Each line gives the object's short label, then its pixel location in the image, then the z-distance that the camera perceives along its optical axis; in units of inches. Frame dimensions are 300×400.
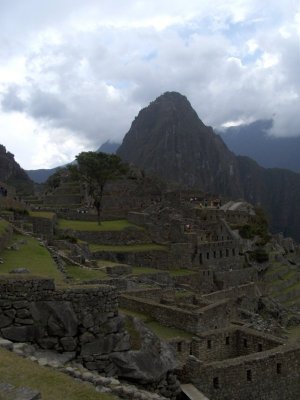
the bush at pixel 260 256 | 1796.3
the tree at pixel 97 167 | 1775.3
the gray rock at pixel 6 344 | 328.6
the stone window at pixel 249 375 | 558.6
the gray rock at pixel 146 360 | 381.7
